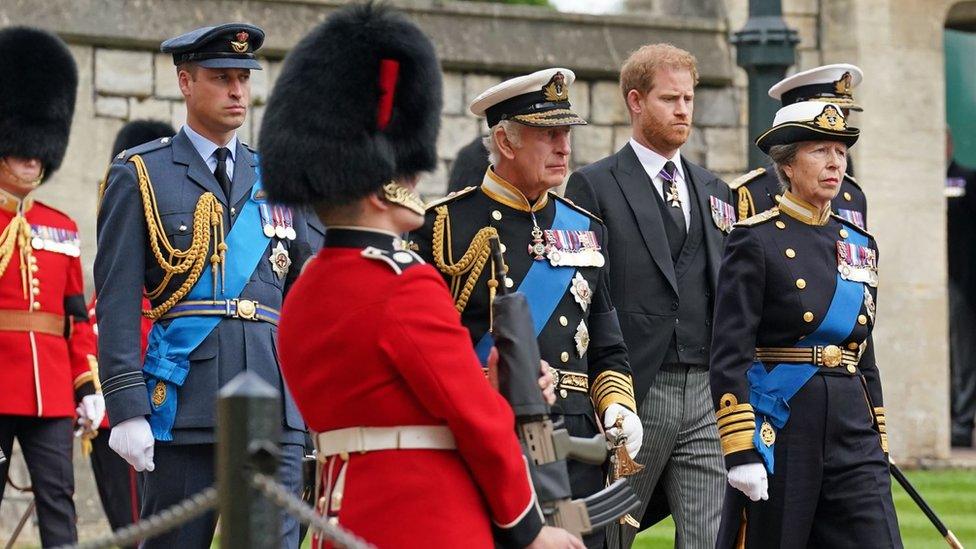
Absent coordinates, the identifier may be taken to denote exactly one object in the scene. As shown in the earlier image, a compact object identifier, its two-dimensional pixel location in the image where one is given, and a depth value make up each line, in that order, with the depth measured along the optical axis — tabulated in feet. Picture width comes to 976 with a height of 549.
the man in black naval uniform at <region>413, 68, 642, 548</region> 41.34
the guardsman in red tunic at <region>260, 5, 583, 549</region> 30.07
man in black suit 48.32
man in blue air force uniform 40.83
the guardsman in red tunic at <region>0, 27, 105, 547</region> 56.03
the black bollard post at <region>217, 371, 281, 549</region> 25.67
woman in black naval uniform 43.04
